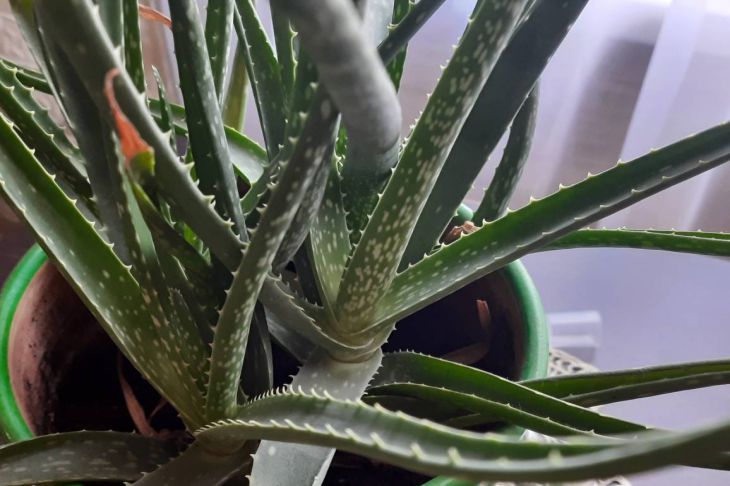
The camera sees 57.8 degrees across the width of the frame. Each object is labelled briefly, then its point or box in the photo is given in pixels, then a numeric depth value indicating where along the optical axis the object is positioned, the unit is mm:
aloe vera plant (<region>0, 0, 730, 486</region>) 195
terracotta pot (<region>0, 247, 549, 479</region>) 385
